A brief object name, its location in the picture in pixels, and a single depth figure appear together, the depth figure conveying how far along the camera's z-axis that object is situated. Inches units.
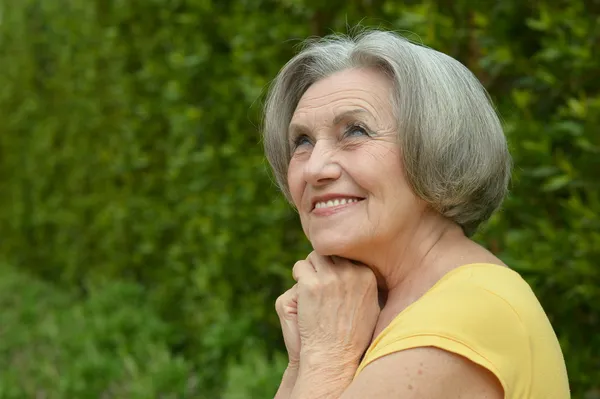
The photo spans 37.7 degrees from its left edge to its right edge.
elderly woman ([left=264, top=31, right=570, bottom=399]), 79.6
